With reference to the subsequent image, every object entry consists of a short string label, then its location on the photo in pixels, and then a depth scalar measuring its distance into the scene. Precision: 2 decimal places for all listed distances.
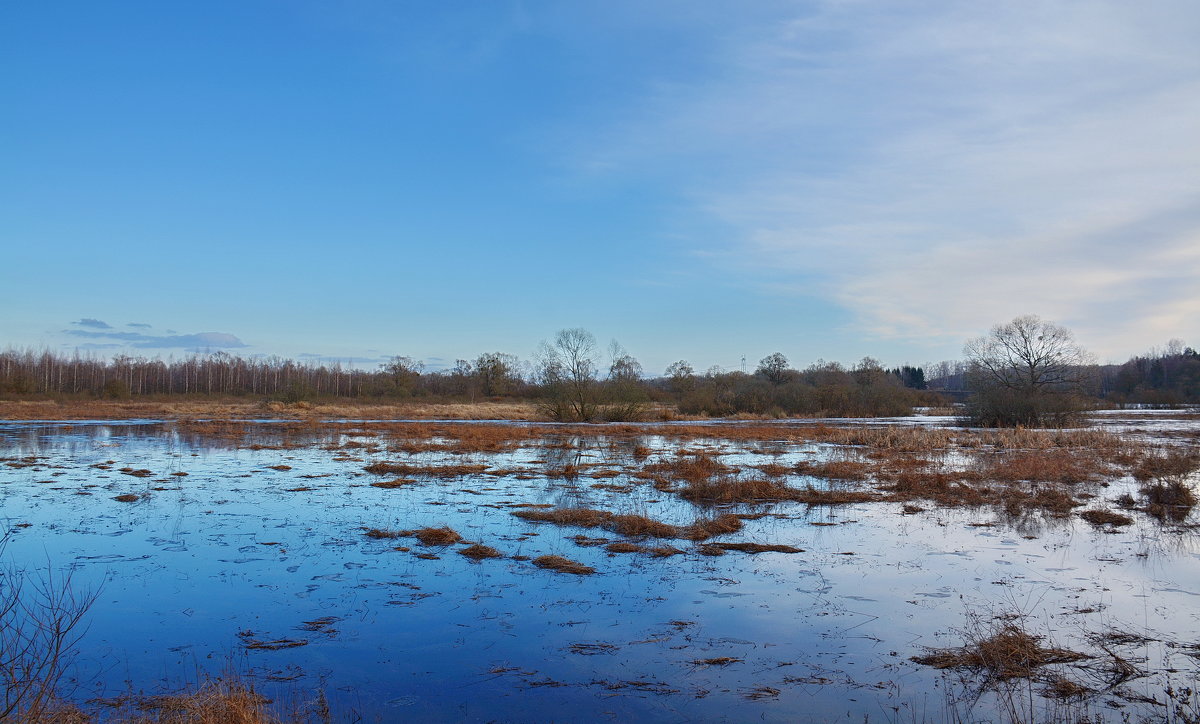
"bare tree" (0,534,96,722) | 4.80
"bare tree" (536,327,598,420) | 54.12
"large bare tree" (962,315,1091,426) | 48.12
